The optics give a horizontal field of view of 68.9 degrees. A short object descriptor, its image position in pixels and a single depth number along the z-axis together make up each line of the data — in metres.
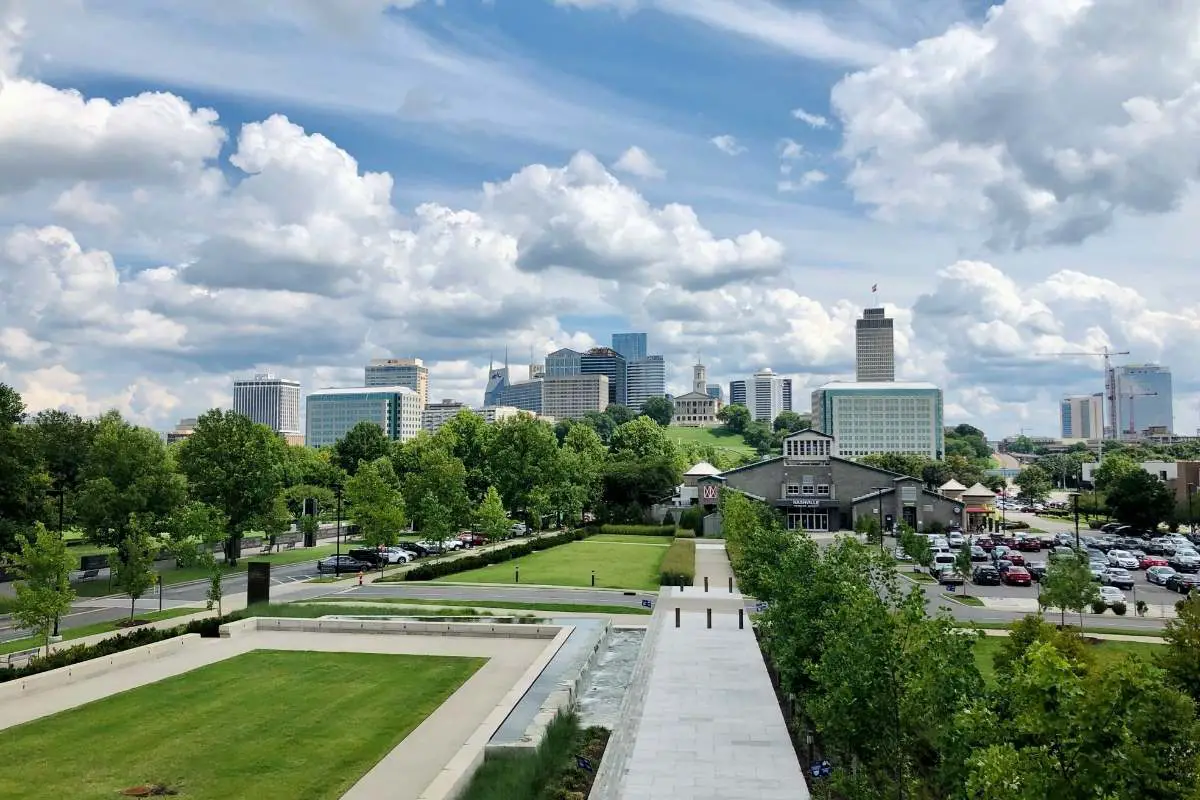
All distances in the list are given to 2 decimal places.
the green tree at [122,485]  54.34
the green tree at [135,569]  39.03
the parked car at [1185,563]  56.34
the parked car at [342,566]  57.81
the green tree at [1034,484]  133.88
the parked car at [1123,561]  58.59
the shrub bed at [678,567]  49.50
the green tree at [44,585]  31.02
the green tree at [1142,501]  81.81
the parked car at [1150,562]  60.54
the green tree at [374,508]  56.44
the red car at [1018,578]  51.94
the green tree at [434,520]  61.75
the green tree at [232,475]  61.50
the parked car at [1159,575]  52.22
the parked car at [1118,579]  51.78
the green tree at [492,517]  66.06
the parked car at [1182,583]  49.50
